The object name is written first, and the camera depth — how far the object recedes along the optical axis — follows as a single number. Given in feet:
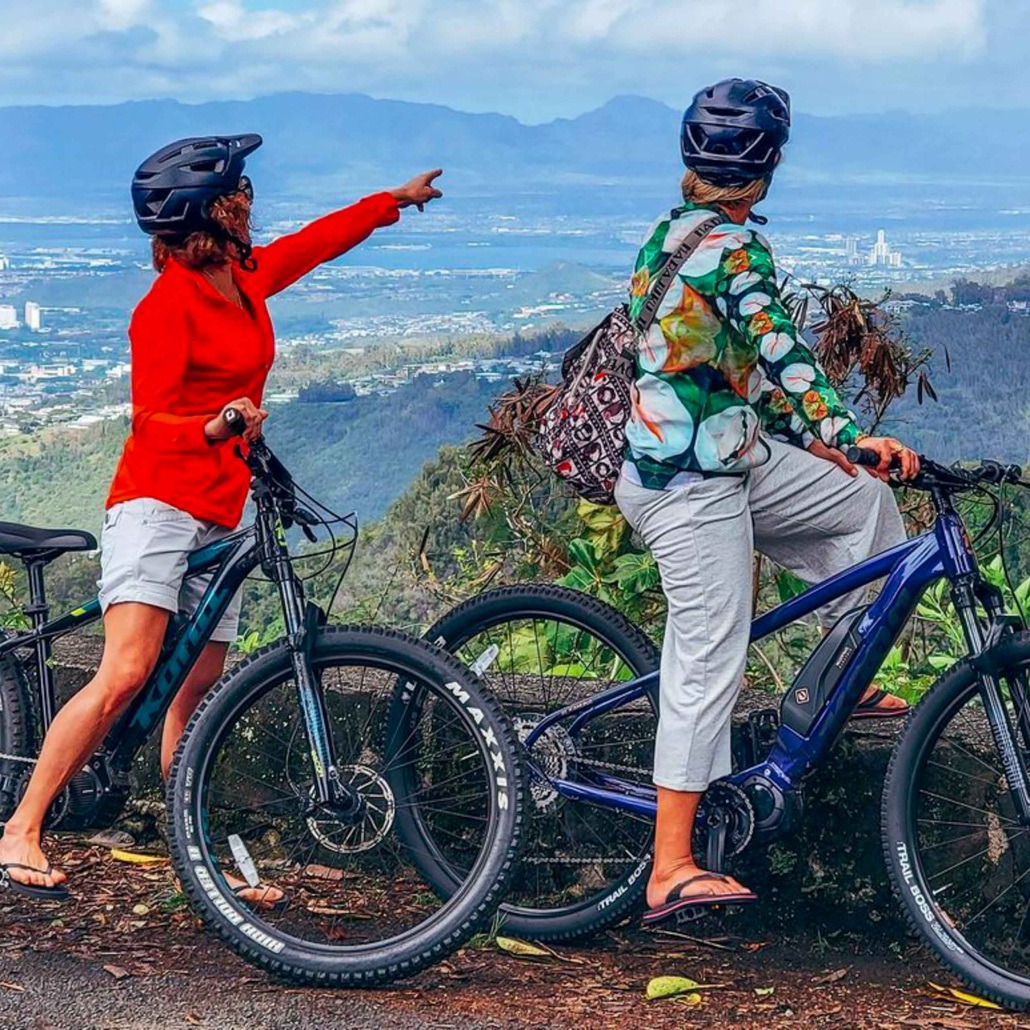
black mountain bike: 13.88
